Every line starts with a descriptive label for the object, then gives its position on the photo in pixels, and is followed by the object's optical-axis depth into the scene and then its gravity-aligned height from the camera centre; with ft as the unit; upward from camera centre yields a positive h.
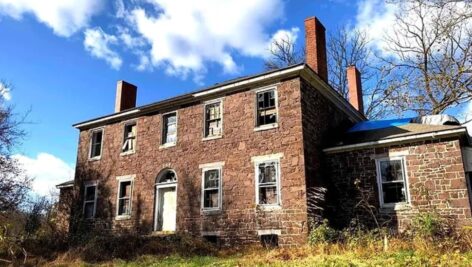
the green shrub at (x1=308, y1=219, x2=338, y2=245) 43.24 -0.79
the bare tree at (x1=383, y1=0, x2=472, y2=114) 67.36 +24.63
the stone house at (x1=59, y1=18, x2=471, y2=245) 46.75 +8.12
